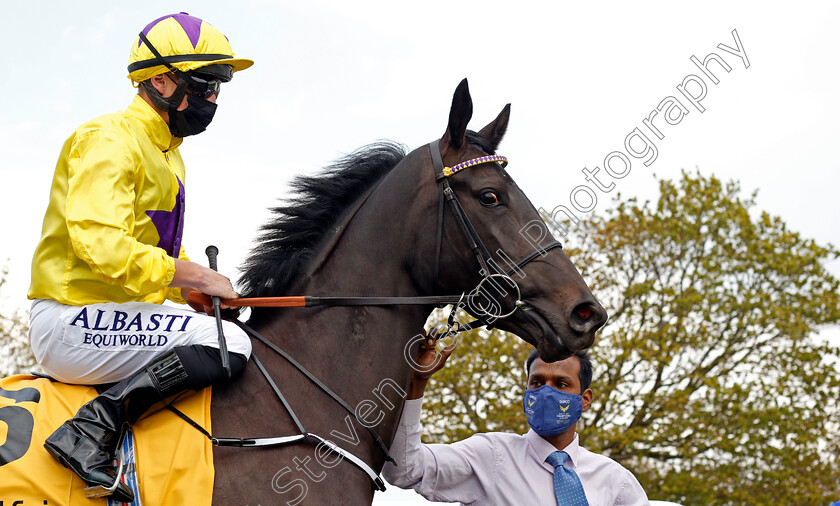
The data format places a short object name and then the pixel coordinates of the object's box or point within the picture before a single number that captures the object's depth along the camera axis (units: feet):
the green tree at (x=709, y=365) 45.21
